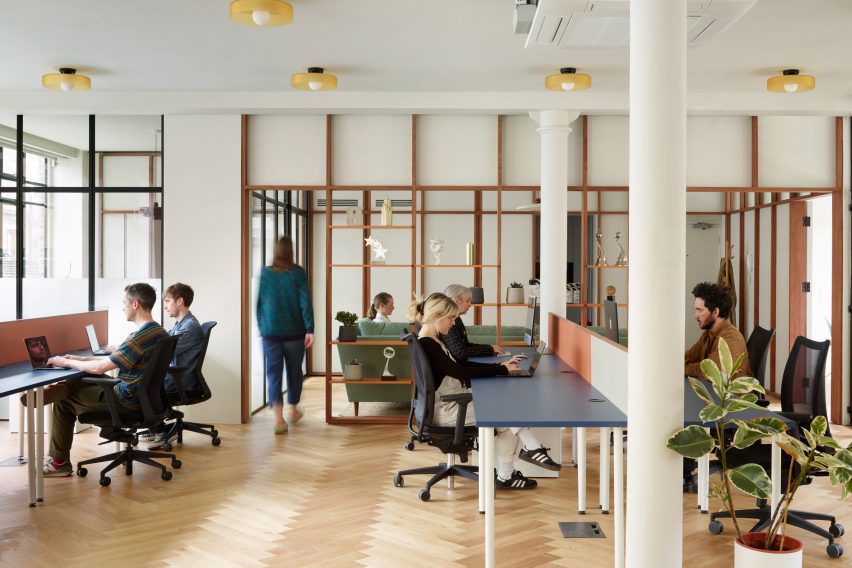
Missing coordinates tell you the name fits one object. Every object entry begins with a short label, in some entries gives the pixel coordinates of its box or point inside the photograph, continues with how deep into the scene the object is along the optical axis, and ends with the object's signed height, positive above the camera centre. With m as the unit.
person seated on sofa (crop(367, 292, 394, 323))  8.06 -0.33
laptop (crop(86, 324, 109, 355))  6.16 -0.52
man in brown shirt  4.89 -0.27
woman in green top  6.63 -0.39
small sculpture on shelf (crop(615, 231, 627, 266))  8.00 +0.18
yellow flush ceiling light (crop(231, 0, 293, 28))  4.11 +1.40
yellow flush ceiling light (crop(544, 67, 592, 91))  5.80 +1.46
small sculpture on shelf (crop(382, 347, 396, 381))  7.09 -0.80
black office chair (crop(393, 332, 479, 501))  4.49 -0.85
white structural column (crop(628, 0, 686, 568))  2.87 -0.01
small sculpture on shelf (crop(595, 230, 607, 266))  7.61 +0.20
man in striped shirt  5.01 -0.61
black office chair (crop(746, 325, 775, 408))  5.16 -0.50
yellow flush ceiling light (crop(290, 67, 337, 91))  5.80 +1.46
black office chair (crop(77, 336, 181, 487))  4.96 -0.88
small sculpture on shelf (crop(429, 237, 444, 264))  7.29 +0.26
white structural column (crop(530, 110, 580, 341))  6.41 +0.42
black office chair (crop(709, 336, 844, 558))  4.10 -0.72
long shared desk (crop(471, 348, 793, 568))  3.40 -0.62
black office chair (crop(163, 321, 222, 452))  5.89 -0.93
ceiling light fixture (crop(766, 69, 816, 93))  5.87 +1.48
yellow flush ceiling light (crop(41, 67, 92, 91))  5.86 +1.46
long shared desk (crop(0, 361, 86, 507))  4.56 -0.80
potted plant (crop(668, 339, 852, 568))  2.73 -0.62
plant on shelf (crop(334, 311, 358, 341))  7.02 -0.47
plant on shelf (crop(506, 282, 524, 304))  7.26 -0.17
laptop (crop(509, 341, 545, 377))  4.74 -0.58
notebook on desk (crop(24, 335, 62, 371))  5.03 -0.50
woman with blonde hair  4.59 -0.62
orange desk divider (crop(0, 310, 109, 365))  5.41 -0.44
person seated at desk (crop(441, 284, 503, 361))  5.66 -0.40
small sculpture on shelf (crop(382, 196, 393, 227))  7.09 +0.57
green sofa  7.12 -0.83
